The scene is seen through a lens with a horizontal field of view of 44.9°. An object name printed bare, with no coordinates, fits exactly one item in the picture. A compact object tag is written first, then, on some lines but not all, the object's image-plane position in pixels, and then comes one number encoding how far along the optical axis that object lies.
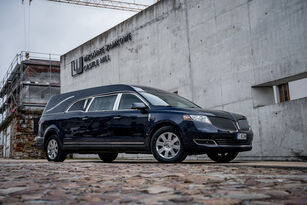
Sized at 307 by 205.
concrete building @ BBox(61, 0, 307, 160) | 9.61
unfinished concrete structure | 23.58
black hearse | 6.89
